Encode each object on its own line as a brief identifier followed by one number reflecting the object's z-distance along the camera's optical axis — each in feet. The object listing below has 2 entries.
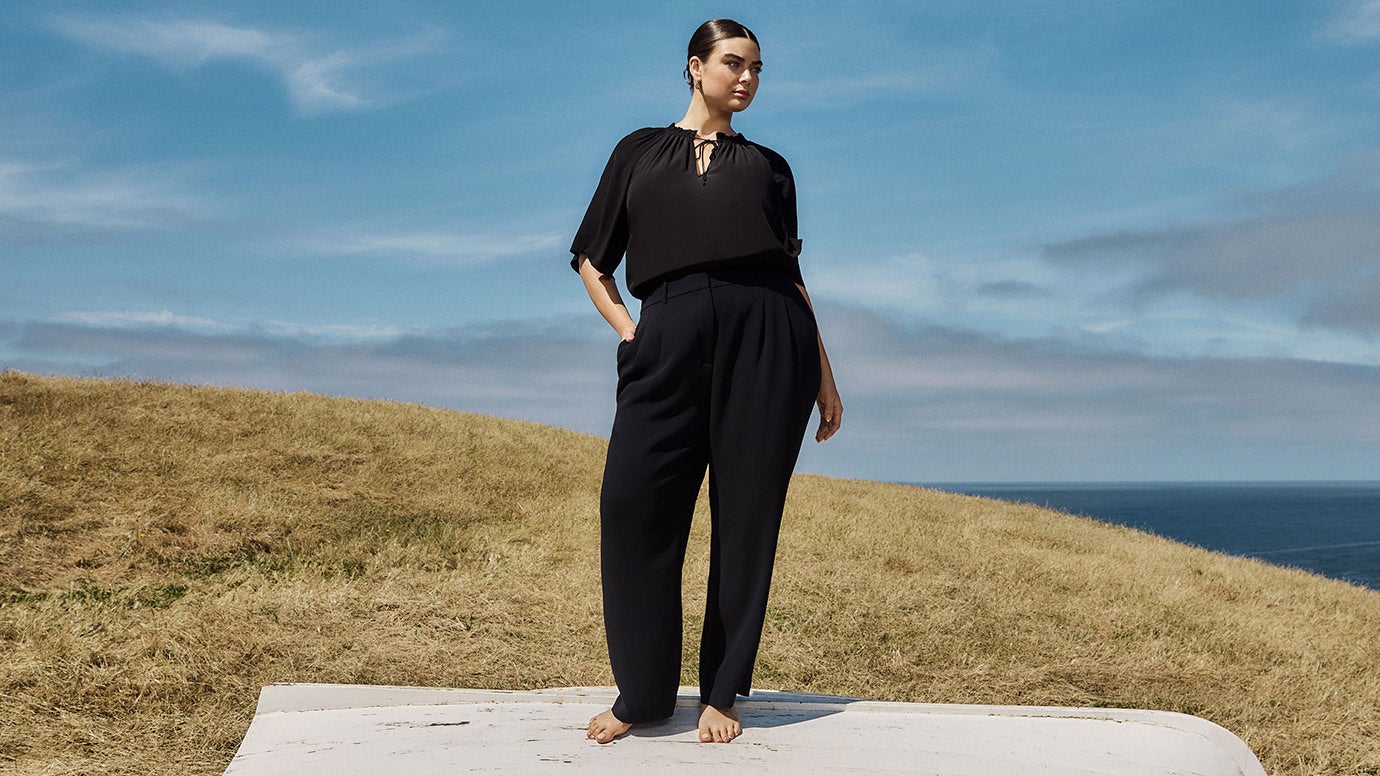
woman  12.67
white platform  12.06
